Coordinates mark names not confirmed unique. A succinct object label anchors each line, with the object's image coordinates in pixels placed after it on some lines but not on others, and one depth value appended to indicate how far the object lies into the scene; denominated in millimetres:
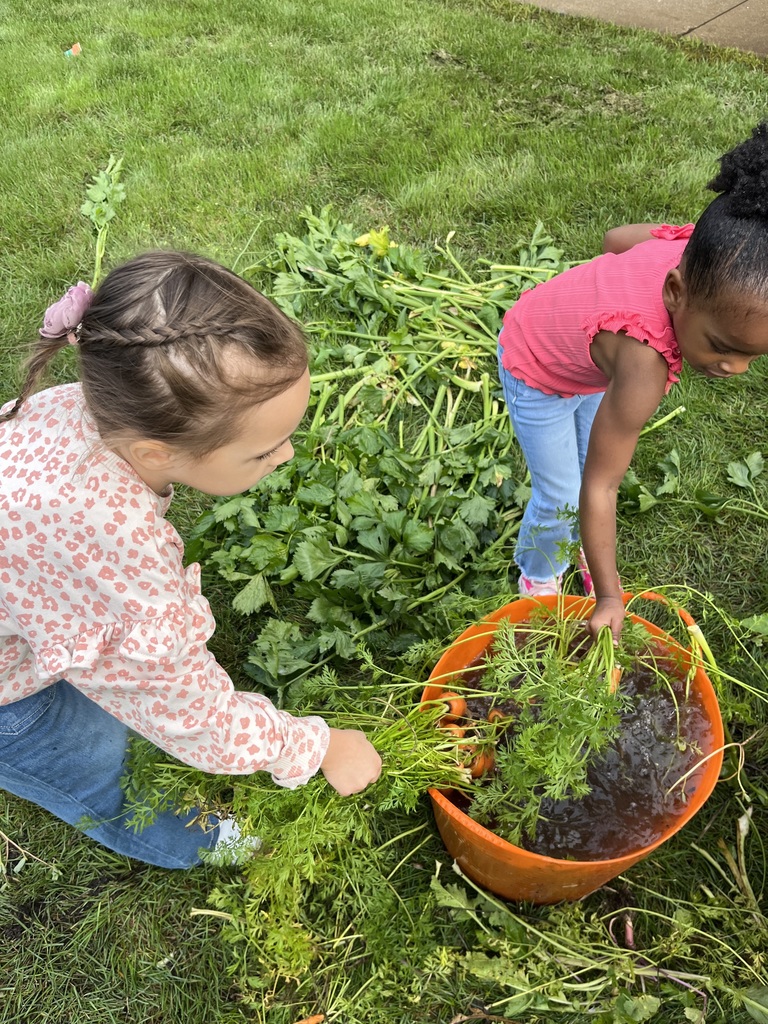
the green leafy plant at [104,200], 3388
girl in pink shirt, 1328
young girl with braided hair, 1123
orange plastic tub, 1415
